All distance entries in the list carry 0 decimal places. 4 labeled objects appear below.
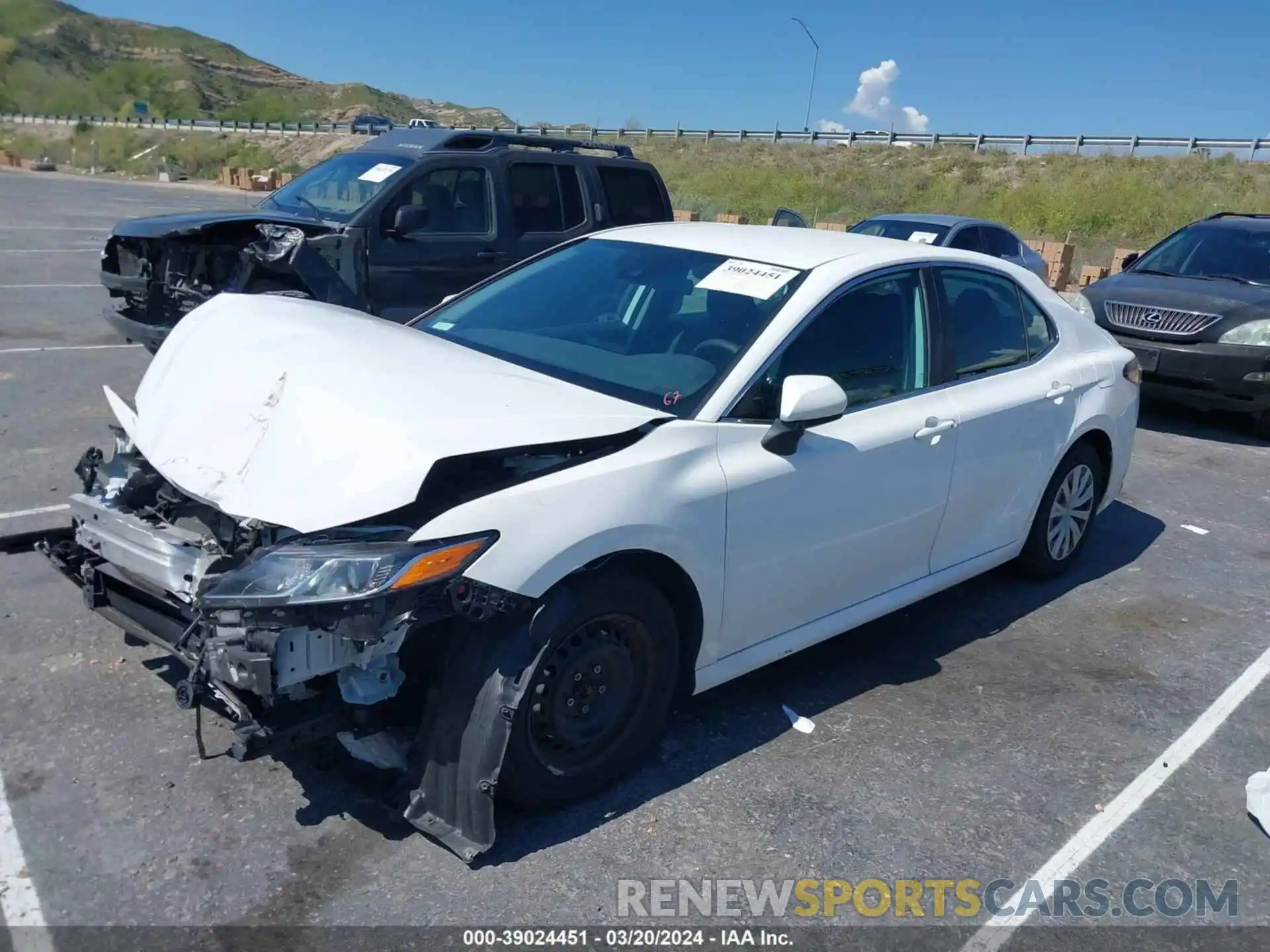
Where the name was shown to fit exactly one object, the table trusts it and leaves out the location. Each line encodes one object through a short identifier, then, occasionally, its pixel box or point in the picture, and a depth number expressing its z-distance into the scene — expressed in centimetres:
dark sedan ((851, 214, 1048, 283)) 1241
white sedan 281
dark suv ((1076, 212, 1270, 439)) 856
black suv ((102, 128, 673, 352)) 777
